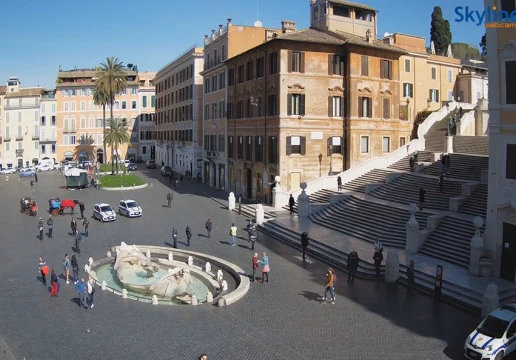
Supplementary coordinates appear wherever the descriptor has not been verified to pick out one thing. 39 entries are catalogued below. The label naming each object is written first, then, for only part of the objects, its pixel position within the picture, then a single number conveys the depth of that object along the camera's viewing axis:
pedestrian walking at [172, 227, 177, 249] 29.66
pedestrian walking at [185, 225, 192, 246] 30.17
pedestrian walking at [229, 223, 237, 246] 30.06
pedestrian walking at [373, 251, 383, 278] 23.05
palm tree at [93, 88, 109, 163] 70.54
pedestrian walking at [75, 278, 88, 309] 19.86
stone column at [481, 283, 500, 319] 17.86
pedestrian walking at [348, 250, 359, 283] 22.48
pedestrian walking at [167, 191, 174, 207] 44.44
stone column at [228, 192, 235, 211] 42.84
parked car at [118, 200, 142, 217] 40.06
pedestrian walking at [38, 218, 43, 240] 32.00
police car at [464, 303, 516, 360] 14.61
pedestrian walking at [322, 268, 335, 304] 20.06
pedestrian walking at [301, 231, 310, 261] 26.73
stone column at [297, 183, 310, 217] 36.81
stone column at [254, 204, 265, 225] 36.44
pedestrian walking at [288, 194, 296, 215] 37.75
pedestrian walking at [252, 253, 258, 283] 23.19
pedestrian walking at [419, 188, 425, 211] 30.06
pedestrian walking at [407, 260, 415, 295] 20.88
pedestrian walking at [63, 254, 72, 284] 23.27
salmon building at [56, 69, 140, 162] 93.00
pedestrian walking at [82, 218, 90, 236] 32.81
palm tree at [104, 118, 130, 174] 69.94
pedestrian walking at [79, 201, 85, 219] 37.82
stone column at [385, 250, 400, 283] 22.61
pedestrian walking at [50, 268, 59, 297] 21.16
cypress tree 82.38
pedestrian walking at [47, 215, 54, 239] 32.47
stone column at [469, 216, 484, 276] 21.86
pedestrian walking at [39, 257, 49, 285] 22.73
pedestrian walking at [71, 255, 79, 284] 23.14
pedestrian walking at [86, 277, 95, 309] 19.84
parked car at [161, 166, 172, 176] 71.93
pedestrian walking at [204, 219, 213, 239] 32.28
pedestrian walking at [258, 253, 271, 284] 22.77
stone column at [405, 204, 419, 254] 25.78
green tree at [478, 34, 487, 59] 87.99
